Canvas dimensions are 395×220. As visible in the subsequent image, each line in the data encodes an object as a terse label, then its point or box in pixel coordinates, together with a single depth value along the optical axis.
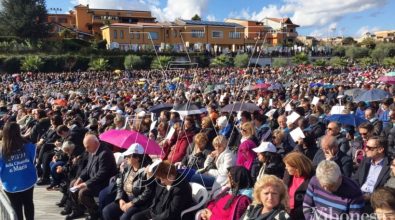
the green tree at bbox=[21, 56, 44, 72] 49.37
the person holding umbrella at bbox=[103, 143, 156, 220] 5.77
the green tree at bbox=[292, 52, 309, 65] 58.31
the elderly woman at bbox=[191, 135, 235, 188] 6.29
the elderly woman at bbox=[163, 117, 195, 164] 8.02
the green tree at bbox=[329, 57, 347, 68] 52.99
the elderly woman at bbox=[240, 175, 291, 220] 4.10
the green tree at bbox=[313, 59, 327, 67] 52.79
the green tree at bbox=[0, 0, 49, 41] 61.91
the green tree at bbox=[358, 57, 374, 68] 55.34
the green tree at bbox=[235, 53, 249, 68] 56.91
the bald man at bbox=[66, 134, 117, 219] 6.65
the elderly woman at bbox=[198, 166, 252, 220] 4.67
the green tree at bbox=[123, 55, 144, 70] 55.97
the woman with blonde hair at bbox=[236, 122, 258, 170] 6.63
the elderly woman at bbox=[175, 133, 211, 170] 7.40
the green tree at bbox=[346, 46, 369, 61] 69.94
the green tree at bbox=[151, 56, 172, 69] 48.08
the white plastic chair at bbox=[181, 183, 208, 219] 5.32
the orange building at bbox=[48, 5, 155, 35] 79.94
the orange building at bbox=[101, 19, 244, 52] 68.69
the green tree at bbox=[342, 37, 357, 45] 91.94
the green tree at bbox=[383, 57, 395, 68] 50.25
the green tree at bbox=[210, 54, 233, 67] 57.62
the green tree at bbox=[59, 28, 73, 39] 67.88
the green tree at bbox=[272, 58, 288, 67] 59.39
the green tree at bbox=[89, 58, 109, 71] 53.09
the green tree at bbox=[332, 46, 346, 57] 72.49
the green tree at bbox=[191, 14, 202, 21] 83.91
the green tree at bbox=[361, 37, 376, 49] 74.59
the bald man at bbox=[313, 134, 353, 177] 5.66
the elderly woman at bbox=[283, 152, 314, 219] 4.84
